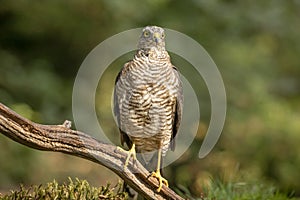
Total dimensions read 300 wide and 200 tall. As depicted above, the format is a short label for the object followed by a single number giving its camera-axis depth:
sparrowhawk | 6.02
